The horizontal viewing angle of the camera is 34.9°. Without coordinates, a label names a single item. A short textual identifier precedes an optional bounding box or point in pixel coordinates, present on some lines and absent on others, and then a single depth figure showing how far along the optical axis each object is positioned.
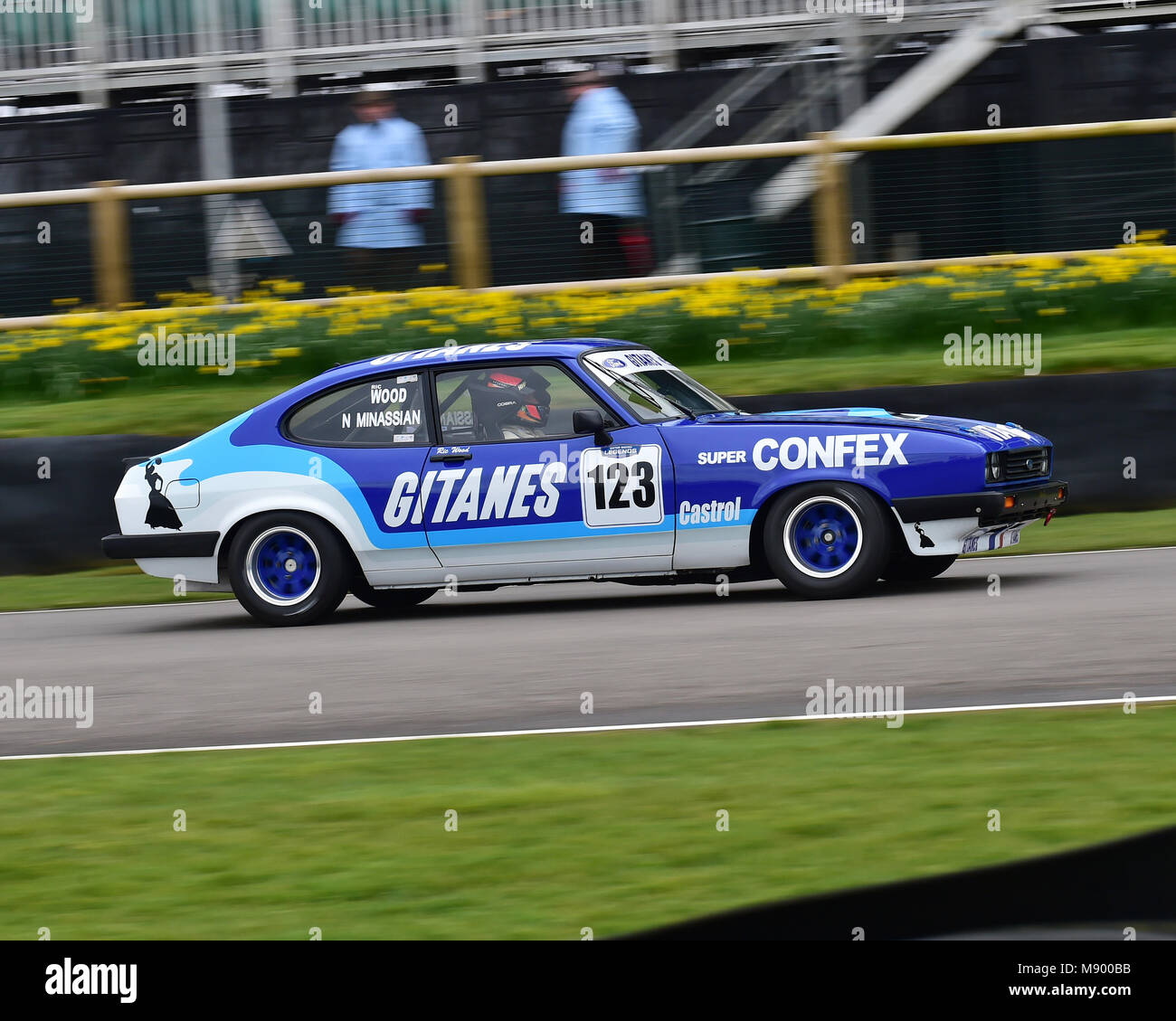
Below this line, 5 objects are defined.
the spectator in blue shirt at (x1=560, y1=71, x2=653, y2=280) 14.88
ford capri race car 9.46
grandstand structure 18.86
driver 10.00
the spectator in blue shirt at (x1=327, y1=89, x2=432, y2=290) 15.09
